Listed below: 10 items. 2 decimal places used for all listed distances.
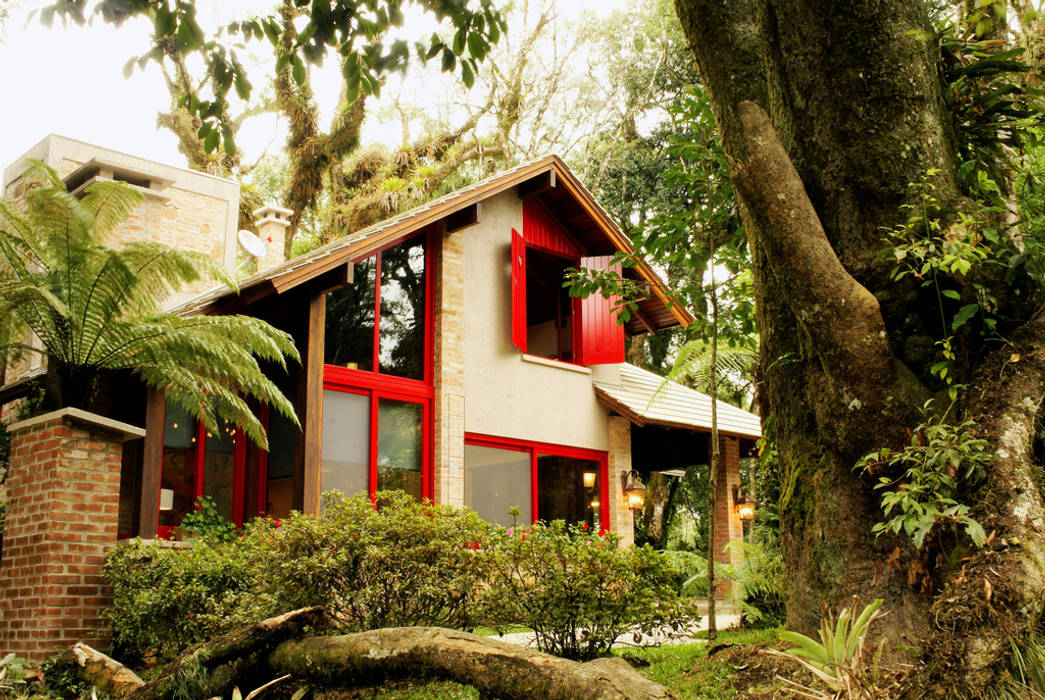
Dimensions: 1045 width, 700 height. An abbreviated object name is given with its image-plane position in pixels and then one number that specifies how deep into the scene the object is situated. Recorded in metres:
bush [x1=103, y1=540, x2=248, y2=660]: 7.02
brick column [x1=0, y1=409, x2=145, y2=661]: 7.50
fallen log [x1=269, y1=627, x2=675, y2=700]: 3.94
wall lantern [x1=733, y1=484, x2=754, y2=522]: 13.82
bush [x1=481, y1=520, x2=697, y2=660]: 6.23
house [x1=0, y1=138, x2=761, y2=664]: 10.34
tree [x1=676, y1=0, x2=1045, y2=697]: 3.78
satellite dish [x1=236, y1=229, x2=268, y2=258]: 13.79
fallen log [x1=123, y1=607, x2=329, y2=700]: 5.43
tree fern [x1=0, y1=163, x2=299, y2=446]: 8.16
